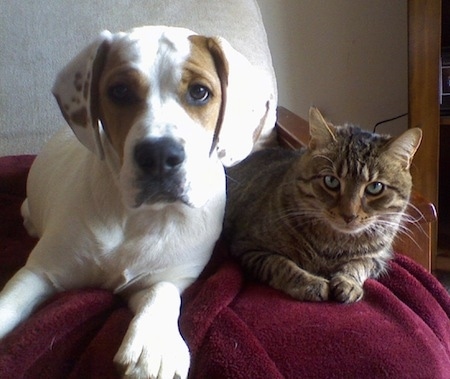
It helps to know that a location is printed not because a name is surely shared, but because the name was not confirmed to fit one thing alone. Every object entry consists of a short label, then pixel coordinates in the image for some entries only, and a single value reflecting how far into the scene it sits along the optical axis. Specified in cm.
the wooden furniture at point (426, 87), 150
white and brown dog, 89
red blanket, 82
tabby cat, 104
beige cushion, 161
